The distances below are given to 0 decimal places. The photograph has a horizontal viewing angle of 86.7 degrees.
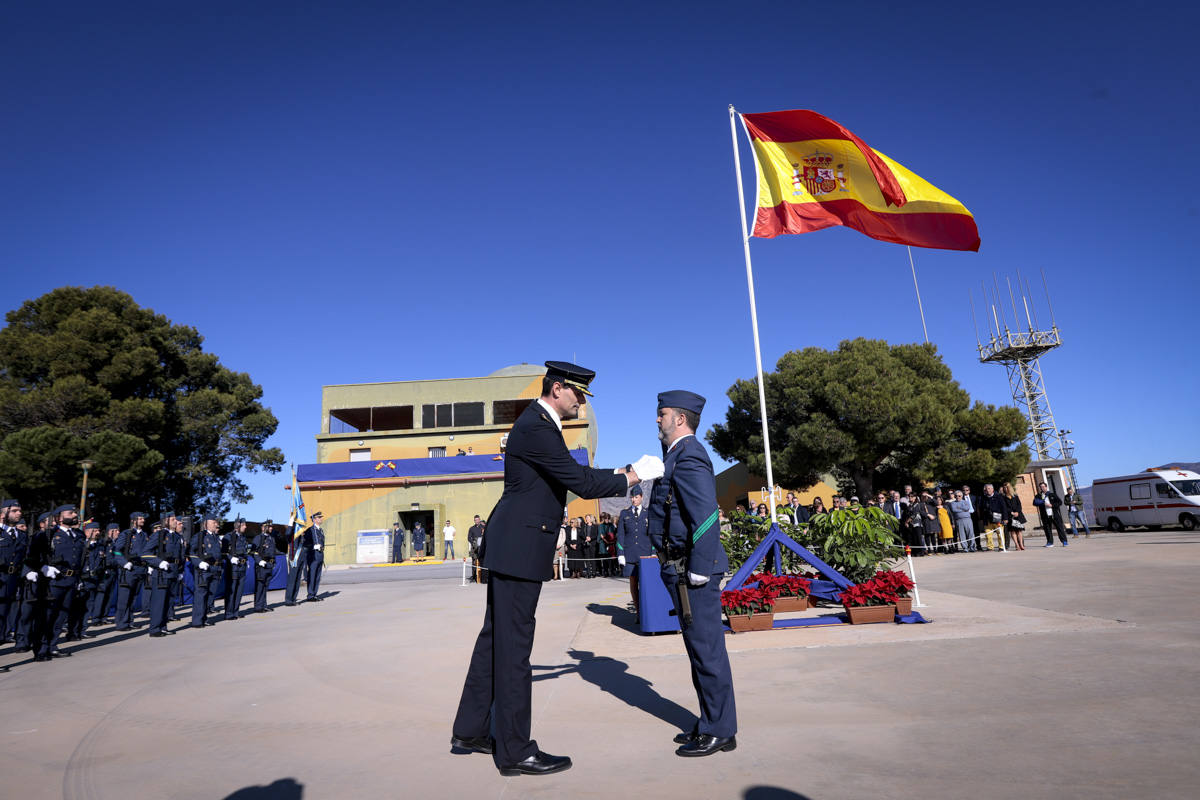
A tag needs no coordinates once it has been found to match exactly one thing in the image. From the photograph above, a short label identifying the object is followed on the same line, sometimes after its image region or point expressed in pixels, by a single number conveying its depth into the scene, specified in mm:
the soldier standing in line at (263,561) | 13578
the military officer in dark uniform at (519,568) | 3342
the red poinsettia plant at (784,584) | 7309
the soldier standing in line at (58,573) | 8281
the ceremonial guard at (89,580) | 9977
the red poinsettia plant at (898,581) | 7090
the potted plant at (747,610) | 7086
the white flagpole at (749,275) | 8608
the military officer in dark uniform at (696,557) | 3387
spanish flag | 9078
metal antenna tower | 47344
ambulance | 21562
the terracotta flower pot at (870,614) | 7047
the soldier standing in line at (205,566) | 11062
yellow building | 35000
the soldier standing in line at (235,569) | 12516
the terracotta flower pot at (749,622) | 7079
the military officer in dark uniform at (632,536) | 10445
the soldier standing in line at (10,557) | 8453
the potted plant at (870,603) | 7051
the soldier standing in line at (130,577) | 10969
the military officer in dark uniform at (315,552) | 14711
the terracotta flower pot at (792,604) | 7812
